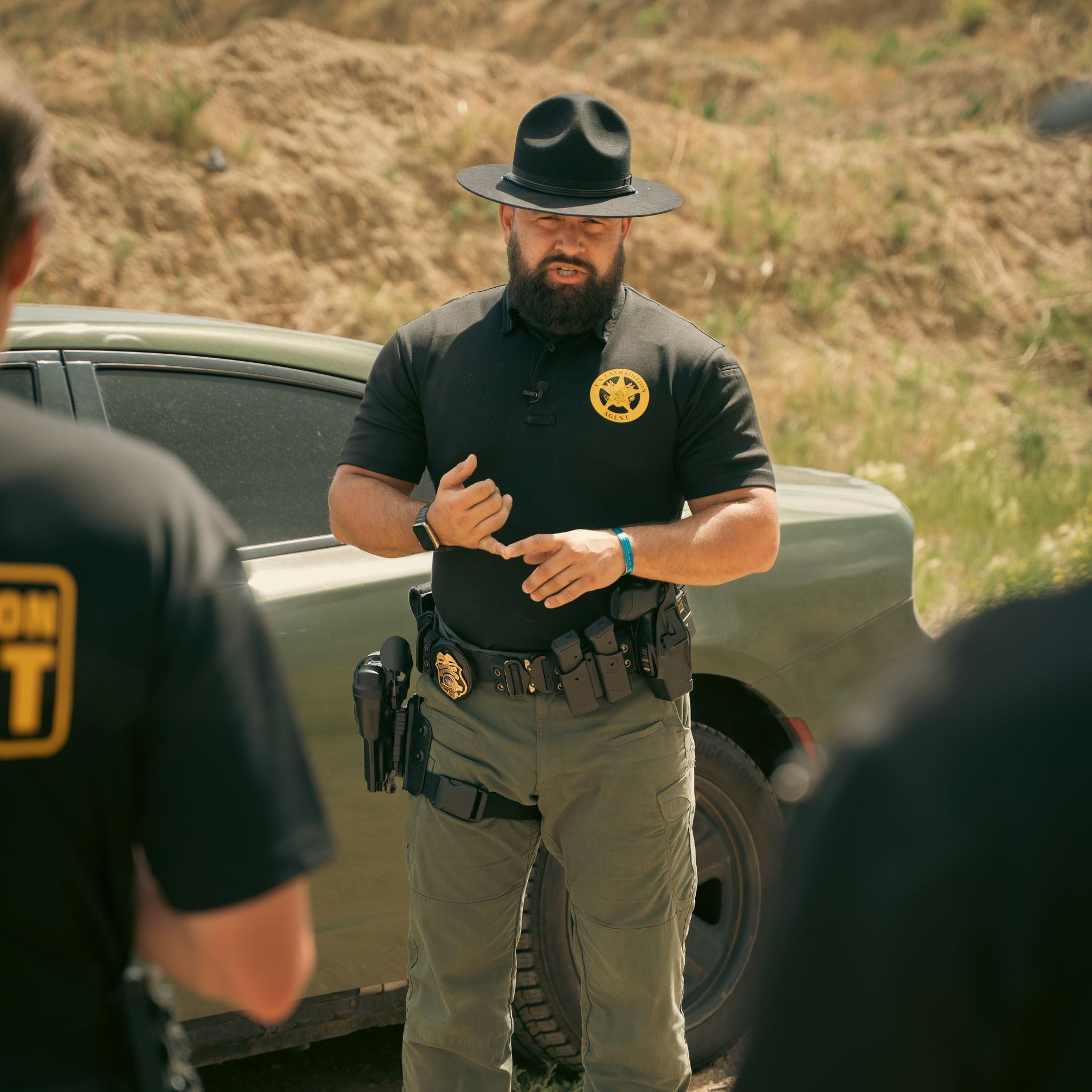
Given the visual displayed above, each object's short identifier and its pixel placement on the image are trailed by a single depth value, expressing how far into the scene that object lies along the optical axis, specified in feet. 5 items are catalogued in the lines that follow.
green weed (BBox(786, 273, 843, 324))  37.83
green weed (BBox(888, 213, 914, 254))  40.22
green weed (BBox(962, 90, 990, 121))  48.80
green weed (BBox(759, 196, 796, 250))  38.68
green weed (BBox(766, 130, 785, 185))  40.40
